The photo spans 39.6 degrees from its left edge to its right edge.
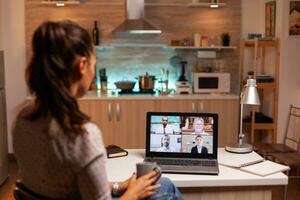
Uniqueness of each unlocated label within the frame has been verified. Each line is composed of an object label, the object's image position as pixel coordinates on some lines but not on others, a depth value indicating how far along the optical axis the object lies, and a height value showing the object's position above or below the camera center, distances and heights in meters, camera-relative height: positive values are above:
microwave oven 5.04 -0.26
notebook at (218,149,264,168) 2.36 -0.59
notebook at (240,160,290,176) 2.20 -0.59
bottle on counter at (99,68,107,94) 5.07 -0.29
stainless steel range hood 4.86 +0.44
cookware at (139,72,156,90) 5.04 -0.29
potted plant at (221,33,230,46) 5.17 +0.25
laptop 2.37 -0.43
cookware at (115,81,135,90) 4.95 -0.30
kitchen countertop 4.79 -0.43
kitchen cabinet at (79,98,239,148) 4.80 -0.60
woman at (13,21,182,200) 1.29 -0.19
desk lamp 2.54 -0.22
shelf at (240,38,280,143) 4.76 -0.27
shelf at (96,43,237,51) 5.11 +0.16
